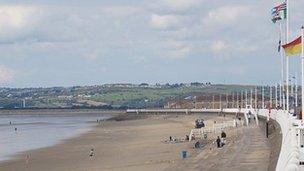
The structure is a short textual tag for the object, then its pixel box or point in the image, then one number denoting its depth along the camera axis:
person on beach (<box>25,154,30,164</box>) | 55.97
